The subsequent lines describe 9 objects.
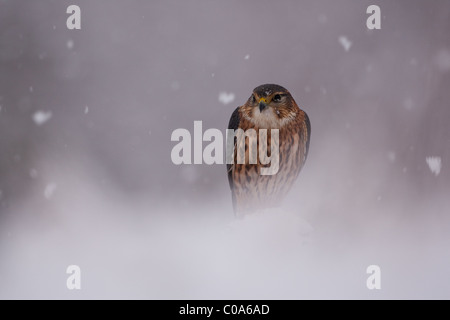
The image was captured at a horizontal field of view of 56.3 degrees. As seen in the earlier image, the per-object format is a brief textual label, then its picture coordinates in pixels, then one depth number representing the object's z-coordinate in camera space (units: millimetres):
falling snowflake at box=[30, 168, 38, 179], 1401
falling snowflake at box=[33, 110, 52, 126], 1375
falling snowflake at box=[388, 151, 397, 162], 1322
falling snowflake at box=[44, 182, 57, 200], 1356
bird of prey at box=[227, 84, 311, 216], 1106
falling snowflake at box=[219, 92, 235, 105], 1265
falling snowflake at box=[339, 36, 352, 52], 1320
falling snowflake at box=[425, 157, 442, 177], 1380
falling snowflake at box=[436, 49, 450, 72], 1362
